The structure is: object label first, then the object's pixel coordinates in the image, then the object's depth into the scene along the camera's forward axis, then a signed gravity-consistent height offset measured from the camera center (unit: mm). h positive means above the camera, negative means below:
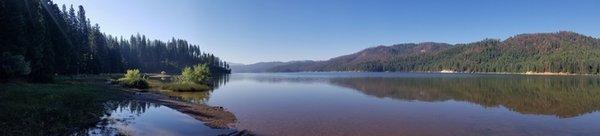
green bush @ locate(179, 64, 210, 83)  97800 -221
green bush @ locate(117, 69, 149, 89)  85688 -1242
